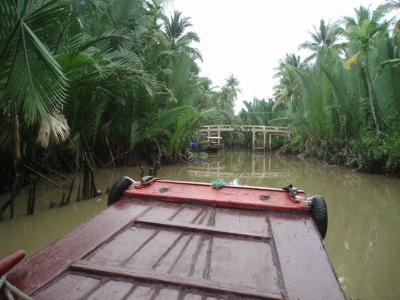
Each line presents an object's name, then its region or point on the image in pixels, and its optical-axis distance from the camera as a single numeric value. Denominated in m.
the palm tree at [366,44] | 11.03
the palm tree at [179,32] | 17.94
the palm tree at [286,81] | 25.33
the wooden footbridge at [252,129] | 24.20
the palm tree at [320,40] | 23.91
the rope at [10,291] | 1.27
